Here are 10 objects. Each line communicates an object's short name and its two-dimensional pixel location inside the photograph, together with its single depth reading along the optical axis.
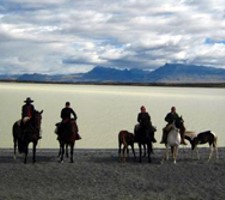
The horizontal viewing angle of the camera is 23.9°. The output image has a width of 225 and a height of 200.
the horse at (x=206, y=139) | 21.78
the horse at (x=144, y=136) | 21.09
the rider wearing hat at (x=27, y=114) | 20.27
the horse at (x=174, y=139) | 20.77
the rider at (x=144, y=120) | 20.94
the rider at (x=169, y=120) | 20.94
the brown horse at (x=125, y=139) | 21.30
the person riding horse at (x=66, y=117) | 20.33
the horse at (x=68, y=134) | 20.34
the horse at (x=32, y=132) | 20.08
